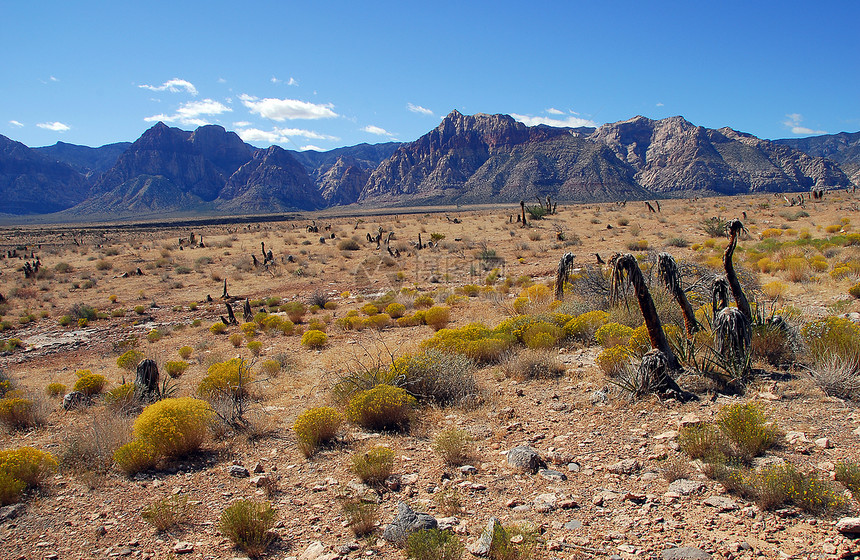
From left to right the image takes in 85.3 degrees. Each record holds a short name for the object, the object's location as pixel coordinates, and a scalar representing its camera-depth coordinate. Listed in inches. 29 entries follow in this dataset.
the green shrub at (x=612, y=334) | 318.7
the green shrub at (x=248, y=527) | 156.0
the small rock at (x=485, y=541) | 146.3
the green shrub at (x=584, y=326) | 361.1
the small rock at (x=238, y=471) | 209.6
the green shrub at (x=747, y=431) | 175.8
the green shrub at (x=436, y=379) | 280.7
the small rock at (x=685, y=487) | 165.5
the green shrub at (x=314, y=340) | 458.9
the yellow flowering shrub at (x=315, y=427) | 224.4
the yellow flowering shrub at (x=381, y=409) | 250.7
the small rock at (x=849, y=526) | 130.3
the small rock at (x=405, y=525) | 155.9
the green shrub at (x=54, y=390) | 362.3
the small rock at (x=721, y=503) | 153.4
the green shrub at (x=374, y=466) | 194.4
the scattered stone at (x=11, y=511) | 176.6
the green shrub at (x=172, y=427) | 221.3
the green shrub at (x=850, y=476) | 145.4
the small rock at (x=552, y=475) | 187.8
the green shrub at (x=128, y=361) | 427.3
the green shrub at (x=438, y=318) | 479.8
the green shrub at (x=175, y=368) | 407.2
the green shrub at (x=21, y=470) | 184.2
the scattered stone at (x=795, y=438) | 181.3
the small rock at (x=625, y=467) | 186.7
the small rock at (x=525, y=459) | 196.7
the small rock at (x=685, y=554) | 133.6
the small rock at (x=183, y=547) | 157.8
